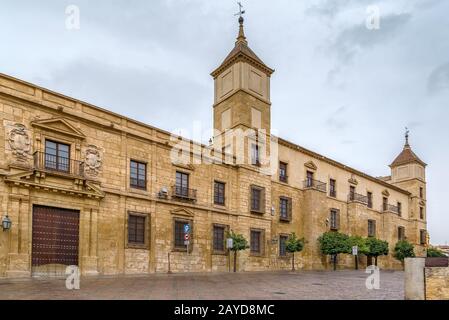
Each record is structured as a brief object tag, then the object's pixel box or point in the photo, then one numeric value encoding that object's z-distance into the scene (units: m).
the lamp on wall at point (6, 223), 16.47
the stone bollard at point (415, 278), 9.86
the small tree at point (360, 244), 34.04
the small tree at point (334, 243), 32.22
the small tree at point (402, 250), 42.22
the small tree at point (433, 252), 48.38
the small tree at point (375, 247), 35.59
